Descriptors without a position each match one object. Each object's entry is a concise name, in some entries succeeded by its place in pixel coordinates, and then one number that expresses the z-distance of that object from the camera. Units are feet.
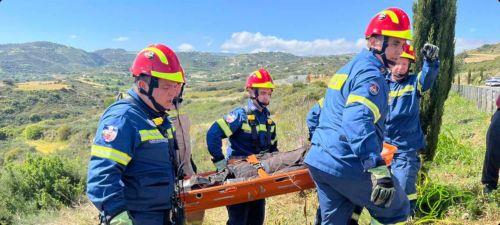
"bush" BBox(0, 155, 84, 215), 25.64
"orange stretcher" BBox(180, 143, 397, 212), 11.43
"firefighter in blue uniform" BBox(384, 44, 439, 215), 15.69
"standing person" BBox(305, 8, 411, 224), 9.43
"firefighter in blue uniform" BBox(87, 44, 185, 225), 7.89
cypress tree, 20.36
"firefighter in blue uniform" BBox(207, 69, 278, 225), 15.38
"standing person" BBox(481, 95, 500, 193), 18.70
